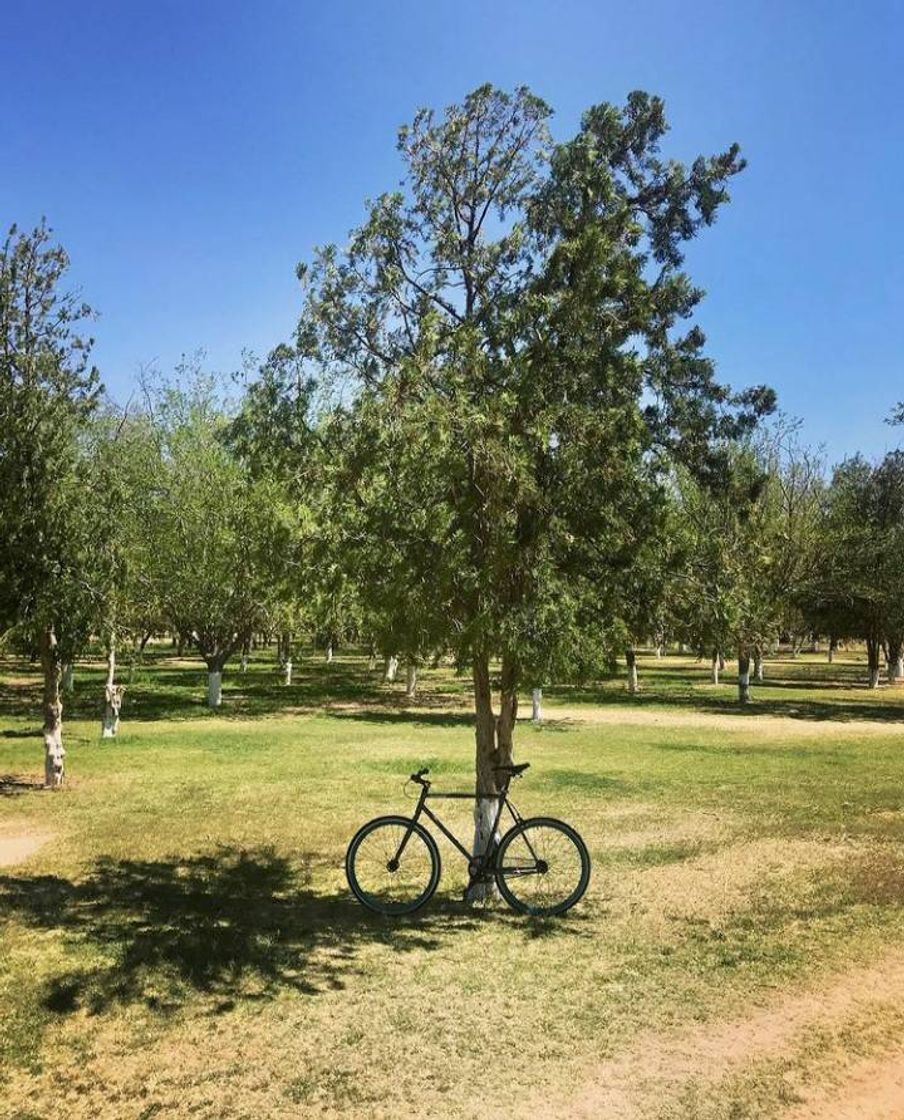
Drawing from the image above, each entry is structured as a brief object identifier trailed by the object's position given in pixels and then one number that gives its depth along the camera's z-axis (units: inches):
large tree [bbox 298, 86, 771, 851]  272.1
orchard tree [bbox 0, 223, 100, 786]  505.0
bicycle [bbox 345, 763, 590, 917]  303.7
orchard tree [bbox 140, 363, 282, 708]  1044.5
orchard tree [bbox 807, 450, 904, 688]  1461.6
